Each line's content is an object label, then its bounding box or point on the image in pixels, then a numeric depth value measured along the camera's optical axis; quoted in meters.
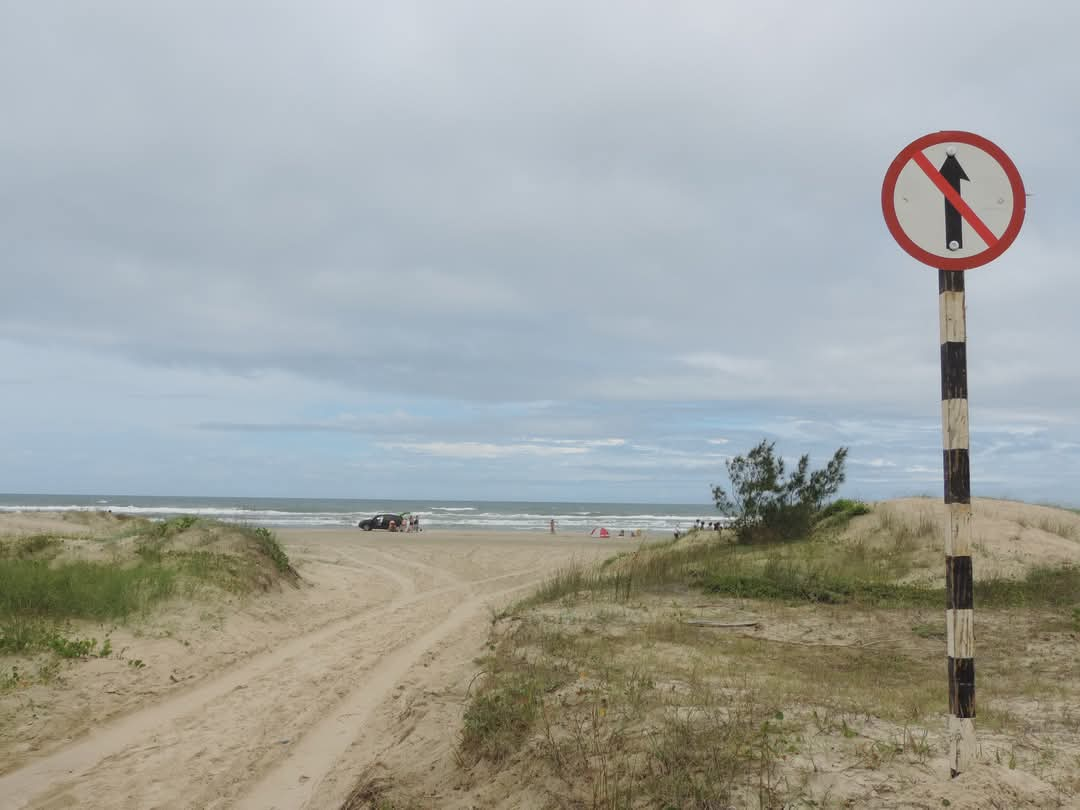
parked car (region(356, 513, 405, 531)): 49.12
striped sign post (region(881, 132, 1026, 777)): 4.18
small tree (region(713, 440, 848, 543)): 19.80
